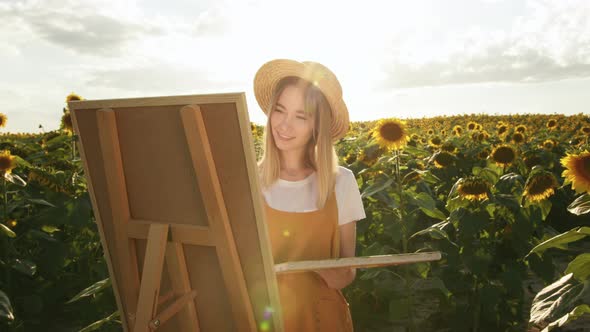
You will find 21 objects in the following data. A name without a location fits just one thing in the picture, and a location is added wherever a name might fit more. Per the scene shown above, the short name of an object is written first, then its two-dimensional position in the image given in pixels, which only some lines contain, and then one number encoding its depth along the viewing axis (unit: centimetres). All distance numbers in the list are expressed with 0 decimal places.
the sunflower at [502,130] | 863
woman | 235
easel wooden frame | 161
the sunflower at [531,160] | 482
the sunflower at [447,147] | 471
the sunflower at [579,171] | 257
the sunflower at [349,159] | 539
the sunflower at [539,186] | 338
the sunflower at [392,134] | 396
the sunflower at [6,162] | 367
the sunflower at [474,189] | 342
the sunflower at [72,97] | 557
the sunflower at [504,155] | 439
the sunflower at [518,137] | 728
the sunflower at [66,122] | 504
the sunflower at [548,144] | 671
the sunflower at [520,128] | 869
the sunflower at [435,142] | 620
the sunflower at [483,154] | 547
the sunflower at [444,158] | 437
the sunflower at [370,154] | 446
